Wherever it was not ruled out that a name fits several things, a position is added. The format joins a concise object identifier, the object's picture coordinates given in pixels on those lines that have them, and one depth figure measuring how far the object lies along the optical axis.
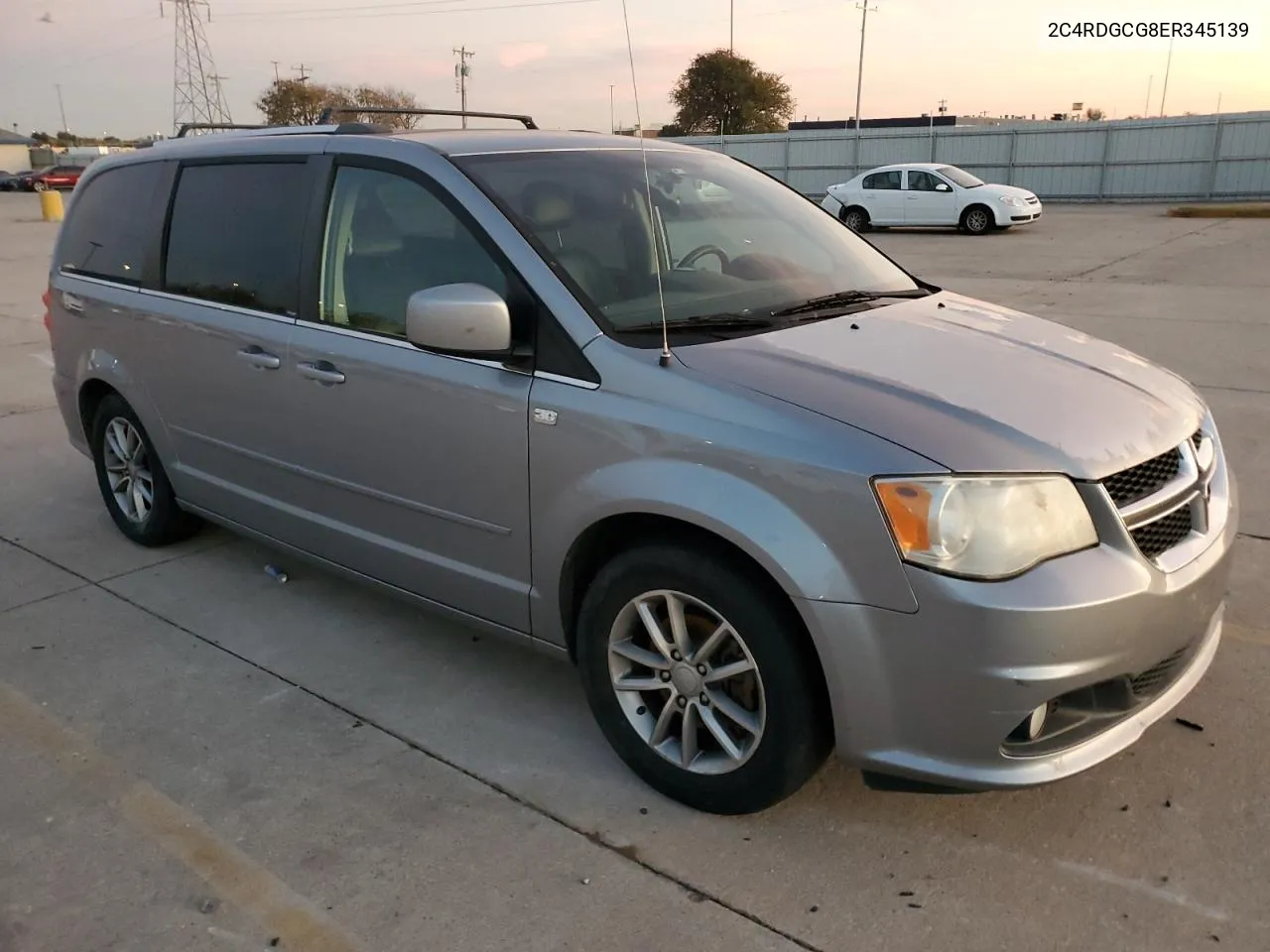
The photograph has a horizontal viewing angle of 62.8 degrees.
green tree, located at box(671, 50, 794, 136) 68.12
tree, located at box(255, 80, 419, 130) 63.88
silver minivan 2.33
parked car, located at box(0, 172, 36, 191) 53.44
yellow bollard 28.67
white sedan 21.42
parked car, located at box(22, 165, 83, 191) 46.97
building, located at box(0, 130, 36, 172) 76.21
